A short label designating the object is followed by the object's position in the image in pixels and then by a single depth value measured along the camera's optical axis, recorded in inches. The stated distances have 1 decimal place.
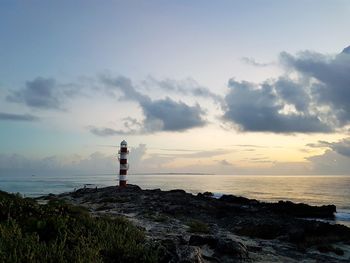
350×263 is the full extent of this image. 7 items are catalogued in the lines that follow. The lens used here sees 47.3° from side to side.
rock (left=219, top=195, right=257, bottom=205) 1470.8
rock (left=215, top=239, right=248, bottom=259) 453.8
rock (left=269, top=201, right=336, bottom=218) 1293.7
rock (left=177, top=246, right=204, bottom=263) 341.7
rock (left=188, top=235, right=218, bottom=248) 486.0
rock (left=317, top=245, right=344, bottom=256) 582.2
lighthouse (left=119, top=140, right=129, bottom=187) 1681.8
